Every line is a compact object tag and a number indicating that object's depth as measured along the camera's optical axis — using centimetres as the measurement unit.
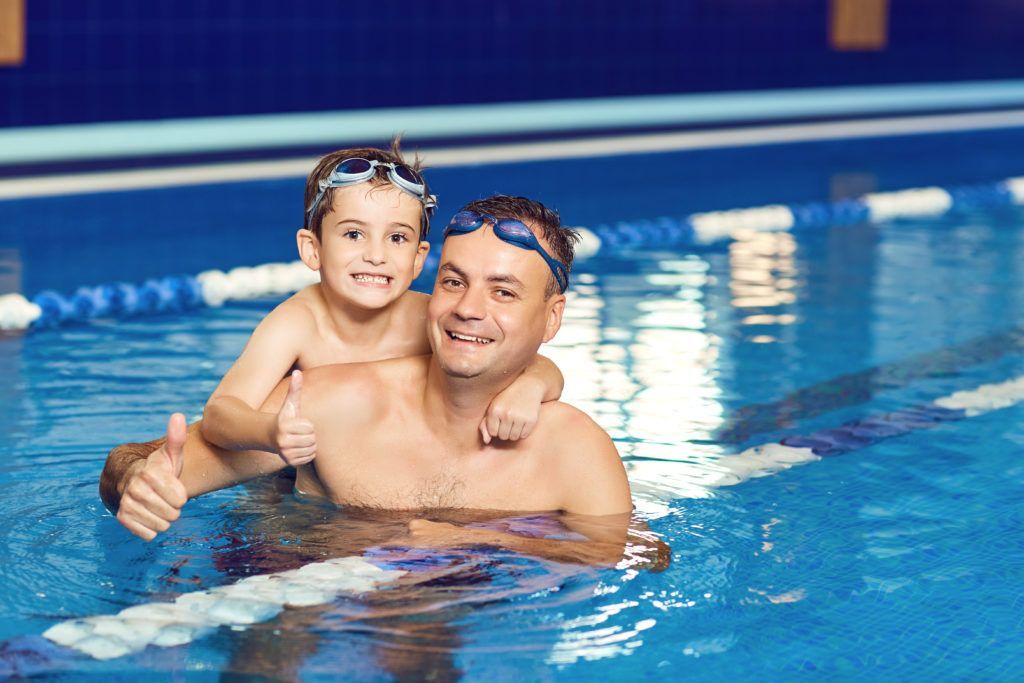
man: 267
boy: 310
